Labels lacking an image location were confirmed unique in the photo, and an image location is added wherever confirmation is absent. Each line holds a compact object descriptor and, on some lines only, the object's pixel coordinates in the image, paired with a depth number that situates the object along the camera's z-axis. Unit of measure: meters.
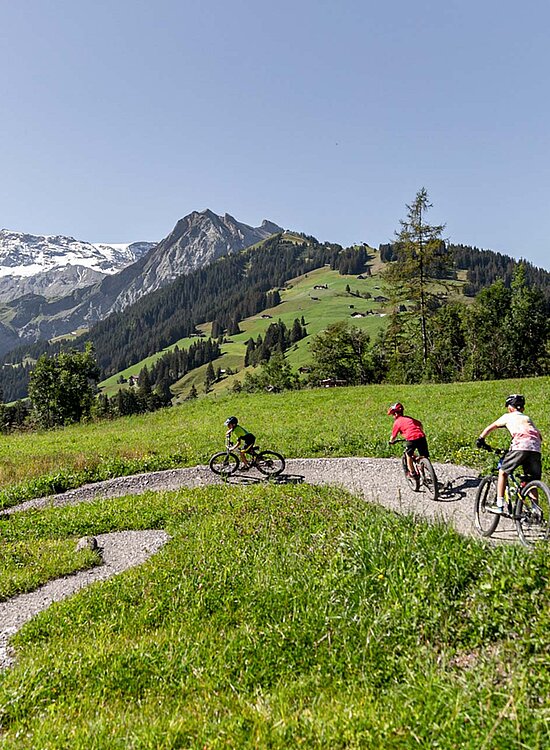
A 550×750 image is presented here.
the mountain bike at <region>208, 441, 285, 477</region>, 17.86
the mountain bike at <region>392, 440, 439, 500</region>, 13.16
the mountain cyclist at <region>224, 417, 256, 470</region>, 17.25
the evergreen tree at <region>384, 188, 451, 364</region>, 42.50
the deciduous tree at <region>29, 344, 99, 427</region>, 65.44
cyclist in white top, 9.05
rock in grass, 11.31
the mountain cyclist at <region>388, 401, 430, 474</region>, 13.66
